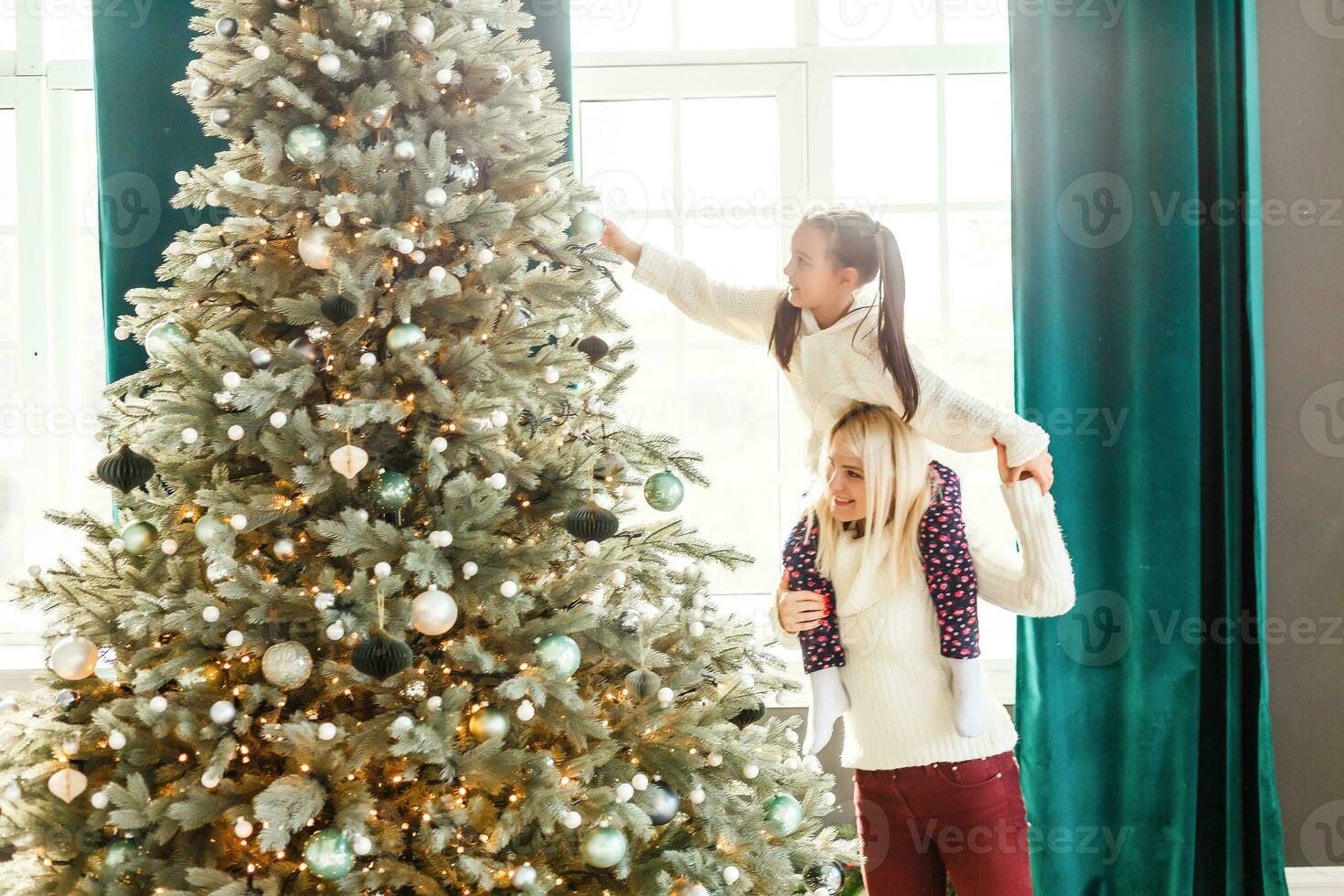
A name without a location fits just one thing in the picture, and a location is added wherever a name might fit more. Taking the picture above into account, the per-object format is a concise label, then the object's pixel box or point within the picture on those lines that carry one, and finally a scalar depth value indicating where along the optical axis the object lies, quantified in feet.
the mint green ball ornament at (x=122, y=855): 16.80
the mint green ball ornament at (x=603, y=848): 16.95
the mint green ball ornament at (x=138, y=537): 17.42
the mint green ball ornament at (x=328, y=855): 16.61
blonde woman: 18.29
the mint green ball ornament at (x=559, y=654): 17.14
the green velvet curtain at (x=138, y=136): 20.40
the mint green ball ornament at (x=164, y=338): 17.31
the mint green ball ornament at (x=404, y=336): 17.21
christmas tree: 16.93
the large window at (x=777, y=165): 21.74
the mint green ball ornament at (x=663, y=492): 17.99
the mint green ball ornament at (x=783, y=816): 17.69
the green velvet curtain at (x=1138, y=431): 20.70
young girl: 18.41
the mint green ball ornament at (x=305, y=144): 17.23
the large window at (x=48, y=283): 21.74
